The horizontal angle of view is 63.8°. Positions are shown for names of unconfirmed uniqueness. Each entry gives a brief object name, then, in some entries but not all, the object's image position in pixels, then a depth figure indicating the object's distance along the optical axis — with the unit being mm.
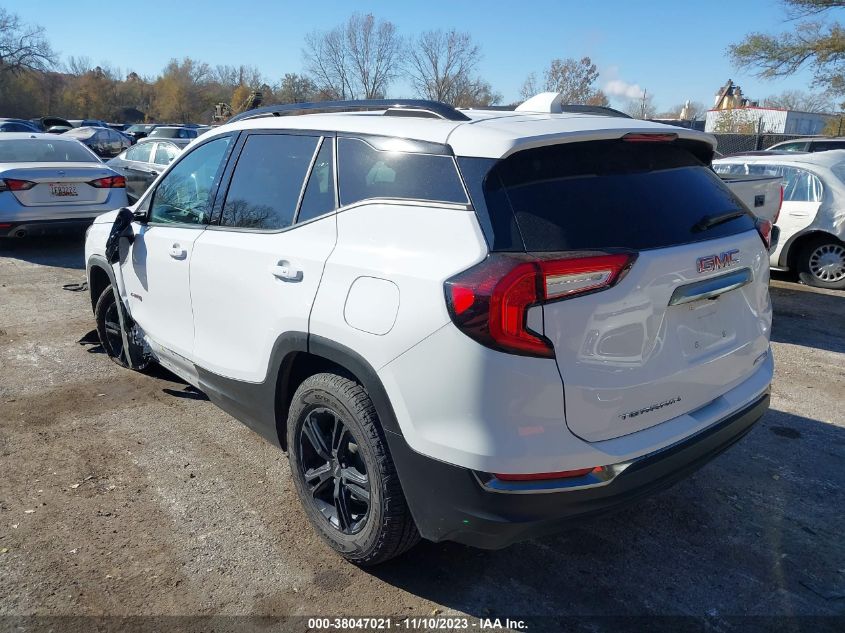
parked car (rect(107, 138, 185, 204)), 12367
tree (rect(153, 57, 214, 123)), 80375
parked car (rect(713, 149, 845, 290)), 8195
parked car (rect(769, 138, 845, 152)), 16545
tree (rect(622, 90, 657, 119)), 70825
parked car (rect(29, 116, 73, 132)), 38469
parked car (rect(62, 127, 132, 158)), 29375
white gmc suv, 2268
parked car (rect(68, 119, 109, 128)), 37581
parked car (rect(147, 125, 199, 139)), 23562
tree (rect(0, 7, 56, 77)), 65188
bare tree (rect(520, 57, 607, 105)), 50000
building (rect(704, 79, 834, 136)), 37375
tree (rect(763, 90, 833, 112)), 67062
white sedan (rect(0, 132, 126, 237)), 9008
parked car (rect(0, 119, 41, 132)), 25069
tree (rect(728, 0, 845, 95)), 24422
